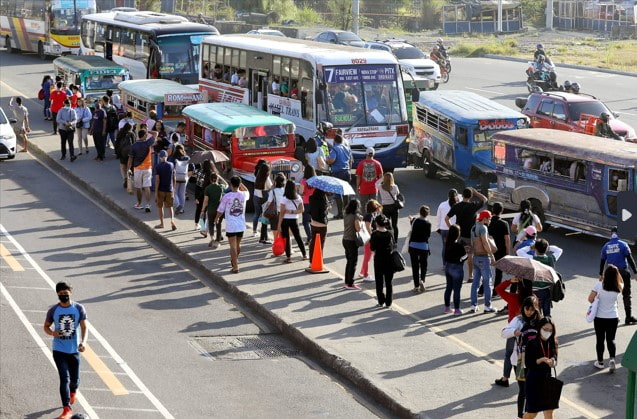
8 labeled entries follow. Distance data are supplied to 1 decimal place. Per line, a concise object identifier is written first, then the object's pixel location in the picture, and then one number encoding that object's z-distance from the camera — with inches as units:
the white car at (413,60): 1750.7
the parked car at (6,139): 1194.6
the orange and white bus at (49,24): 2046.0
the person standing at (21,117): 1273.4
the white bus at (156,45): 1460.4
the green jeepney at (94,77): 1391.5
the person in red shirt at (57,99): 1280.8
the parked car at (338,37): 1977.0
